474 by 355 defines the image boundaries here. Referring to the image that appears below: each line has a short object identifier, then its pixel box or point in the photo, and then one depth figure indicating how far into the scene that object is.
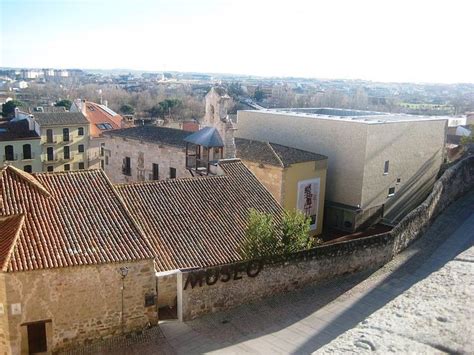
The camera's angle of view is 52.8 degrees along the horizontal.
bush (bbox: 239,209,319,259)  15.20
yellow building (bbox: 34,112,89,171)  41.57
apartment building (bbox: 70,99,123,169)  46.38
